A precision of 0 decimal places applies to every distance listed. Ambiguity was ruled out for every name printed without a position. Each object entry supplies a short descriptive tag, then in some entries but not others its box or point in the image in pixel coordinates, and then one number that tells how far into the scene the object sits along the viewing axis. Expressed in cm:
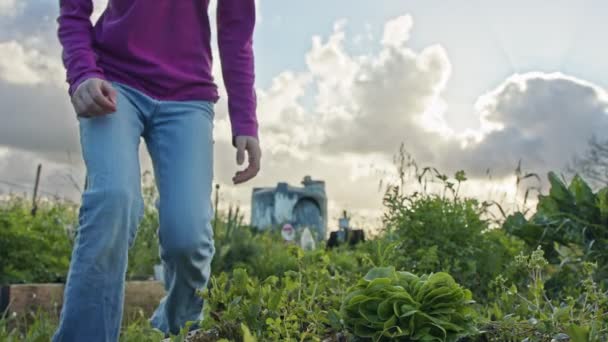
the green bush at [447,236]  424
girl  245
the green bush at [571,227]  429
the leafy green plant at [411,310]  217
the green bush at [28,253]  534
